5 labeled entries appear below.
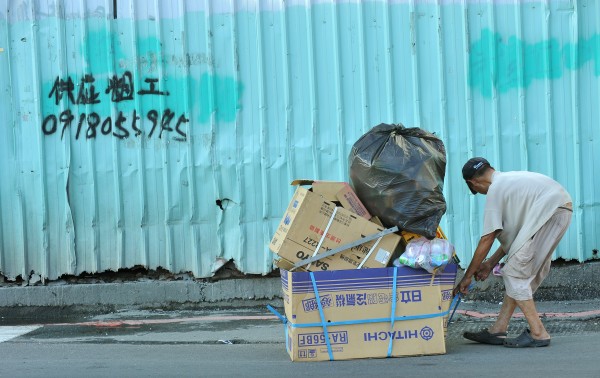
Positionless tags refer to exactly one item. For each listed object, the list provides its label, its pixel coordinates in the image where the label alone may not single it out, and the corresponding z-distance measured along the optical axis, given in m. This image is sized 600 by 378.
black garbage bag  13.34
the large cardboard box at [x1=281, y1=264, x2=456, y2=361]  13.09
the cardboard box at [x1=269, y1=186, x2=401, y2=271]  13.22
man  13.80
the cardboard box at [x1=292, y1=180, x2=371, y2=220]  13.42
